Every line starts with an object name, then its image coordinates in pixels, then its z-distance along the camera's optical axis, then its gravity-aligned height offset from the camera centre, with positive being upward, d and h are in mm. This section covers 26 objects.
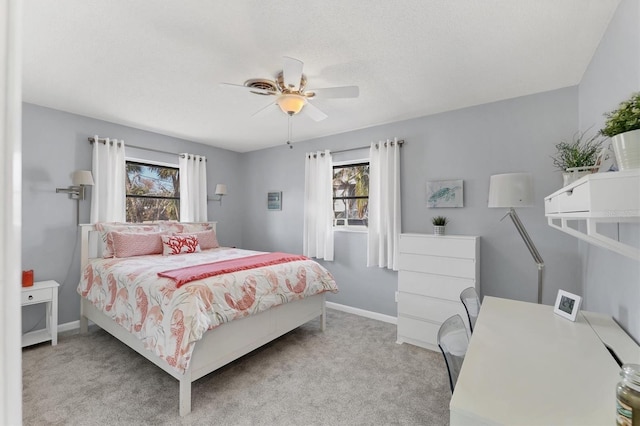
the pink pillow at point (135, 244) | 3277 -336
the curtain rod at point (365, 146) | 3570 +835
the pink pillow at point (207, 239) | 4013 -348
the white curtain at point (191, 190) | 4414 +338
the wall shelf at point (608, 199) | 845 +40
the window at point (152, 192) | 4008 +297
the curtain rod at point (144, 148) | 3523 +848
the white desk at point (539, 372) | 930 -592
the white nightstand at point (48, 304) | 2846 -880
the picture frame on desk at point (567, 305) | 1655 -516
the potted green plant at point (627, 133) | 955 +252
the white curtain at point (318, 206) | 4160 +96
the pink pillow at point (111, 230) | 3336 -189
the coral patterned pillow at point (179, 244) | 3516 -367
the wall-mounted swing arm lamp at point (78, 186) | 3285 +306
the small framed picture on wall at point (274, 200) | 4781 +205
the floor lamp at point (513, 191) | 2199 +158
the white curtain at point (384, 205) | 3564 +98
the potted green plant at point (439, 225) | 3109 -123
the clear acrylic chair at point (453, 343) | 1314 -608
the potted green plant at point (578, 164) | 1576 +259
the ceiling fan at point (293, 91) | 2191 +931
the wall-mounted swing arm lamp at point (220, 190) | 4648 +352
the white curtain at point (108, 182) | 3512 +366
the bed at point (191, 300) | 2076 -701
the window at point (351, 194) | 4047 +259
